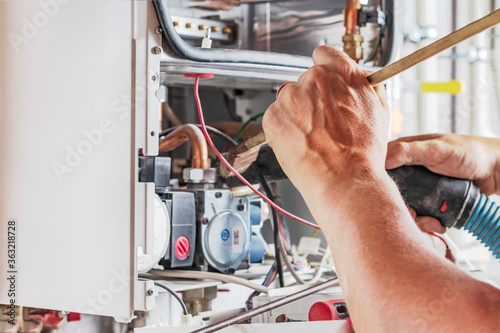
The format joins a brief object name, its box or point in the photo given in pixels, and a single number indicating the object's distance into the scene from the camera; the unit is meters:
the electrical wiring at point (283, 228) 1.27
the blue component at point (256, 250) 1.22
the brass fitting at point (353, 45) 1.22
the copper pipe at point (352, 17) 1.25
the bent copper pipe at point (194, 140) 1.12
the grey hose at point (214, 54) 0.82
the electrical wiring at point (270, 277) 1.09
